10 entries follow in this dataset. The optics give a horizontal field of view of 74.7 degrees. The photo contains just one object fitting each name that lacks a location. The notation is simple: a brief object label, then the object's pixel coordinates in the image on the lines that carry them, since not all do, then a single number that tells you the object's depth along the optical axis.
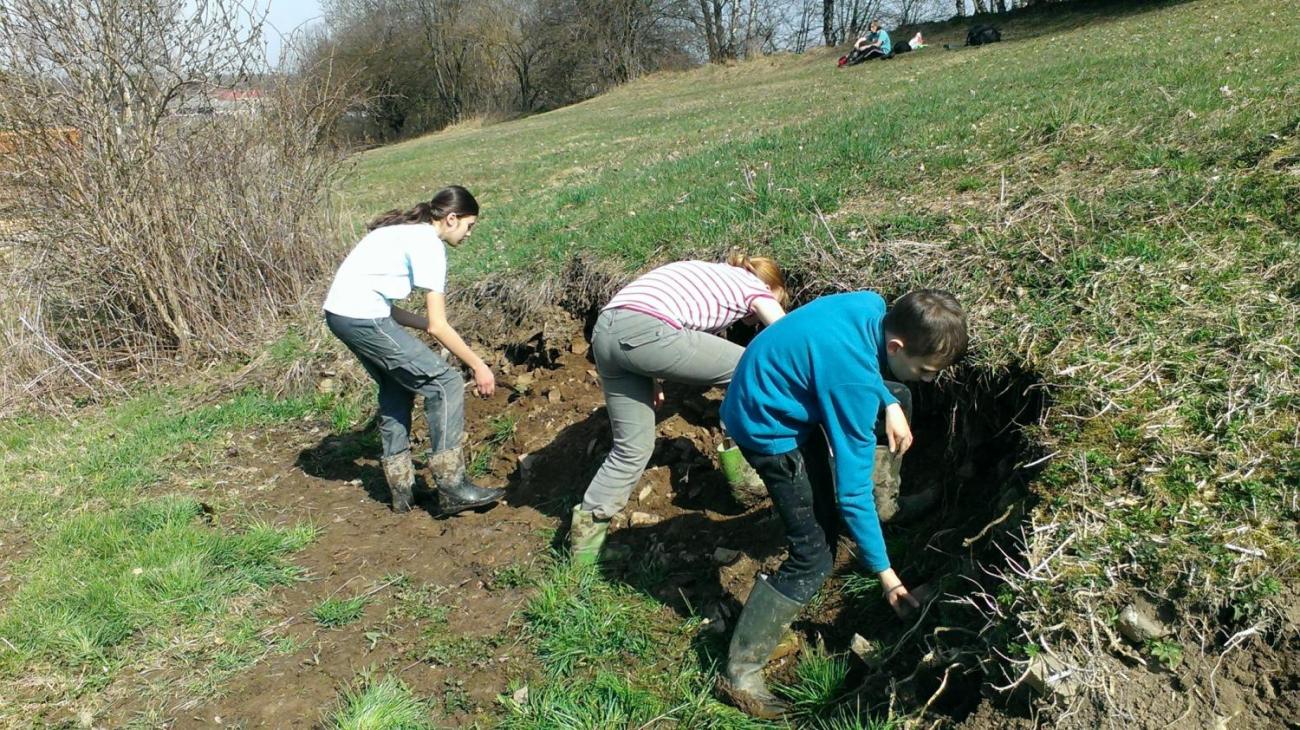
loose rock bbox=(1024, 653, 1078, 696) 2.43
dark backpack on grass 21.62
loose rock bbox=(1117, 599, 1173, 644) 2.50
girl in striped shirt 3.76
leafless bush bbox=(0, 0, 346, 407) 7.38
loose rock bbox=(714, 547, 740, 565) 3.96
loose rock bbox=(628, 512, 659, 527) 4.47
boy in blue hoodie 2.73
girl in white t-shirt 4.44
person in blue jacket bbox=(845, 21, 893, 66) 22.73
